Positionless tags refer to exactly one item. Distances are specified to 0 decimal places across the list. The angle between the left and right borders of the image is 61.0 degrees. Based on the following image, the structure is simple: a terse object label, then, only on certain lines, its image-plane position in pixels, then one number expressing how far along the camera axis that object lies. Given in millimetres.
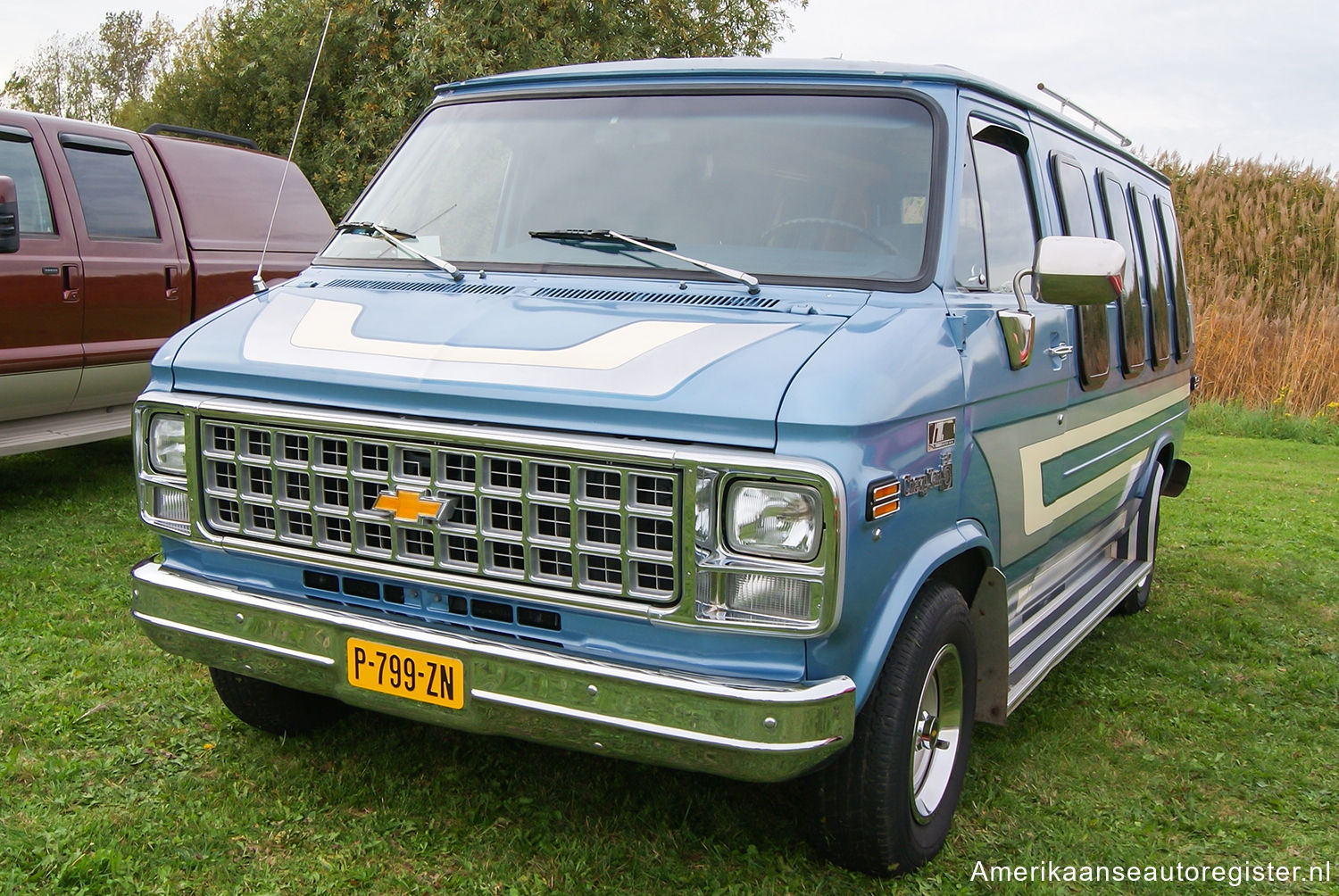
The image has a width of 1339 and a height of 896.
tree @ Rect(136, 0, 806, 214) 19531
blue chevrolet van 2635
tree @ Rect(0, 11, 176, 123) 45125
